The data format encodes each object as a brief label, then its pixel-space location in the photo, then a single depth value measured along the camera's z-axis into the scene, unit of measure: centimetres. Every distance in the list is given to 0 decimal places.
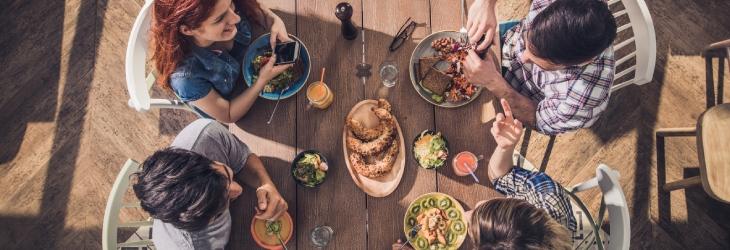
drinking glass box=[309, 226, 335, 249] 177
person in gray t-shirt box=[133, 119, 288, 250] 148
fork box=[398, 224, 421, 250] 175
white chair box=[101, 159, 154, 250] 179
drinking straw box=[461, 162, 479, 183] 178
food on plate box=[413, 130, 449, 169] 178
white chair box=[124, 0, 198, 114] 188
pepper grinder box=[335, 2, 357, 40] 174
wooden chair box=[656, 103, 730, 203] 228
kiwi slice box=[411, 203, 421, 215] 178
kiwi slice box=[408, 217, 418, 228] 178
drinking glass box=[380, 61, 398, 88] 189
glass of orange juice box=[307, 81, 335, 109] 180
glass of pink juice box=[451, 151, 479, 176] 179
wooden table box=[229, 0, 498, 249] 180
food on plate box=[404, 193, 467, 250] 175
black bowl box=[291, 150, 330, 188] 178
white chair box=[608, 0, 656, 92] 182
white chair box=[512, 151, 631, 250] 169
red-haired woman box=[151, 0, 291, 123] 159
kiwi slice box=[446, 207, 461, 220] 177
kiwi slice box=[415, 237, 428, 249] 176
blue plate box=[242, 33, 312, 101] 186
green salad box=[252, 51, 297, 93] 186
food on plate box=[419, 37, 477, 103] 185
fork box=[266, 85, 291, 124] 185
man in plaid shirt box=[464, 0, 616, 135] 146
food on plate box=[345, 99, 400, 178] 179
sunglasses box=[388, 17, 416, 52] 192
